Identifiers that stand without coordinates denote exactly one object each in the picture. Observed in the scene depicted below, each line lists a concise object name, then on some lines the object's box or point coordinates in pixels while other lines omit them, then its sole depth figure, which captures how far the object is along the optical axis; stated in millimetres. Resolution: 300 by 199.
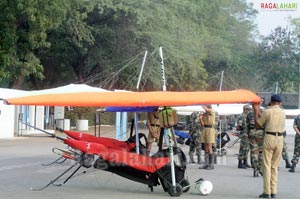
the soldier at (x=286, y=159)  19016
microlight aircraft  11531
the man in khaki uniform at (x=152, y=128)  17367
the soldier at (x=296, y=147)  17578
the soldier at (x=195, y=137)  19508
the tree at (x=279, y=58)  65125
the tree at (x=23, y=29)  31938
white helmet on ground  12367
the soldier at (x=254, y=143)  15836
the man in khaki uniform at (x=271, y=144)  12117
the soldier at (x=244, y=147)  18656
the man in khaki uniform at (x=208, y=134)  18094
